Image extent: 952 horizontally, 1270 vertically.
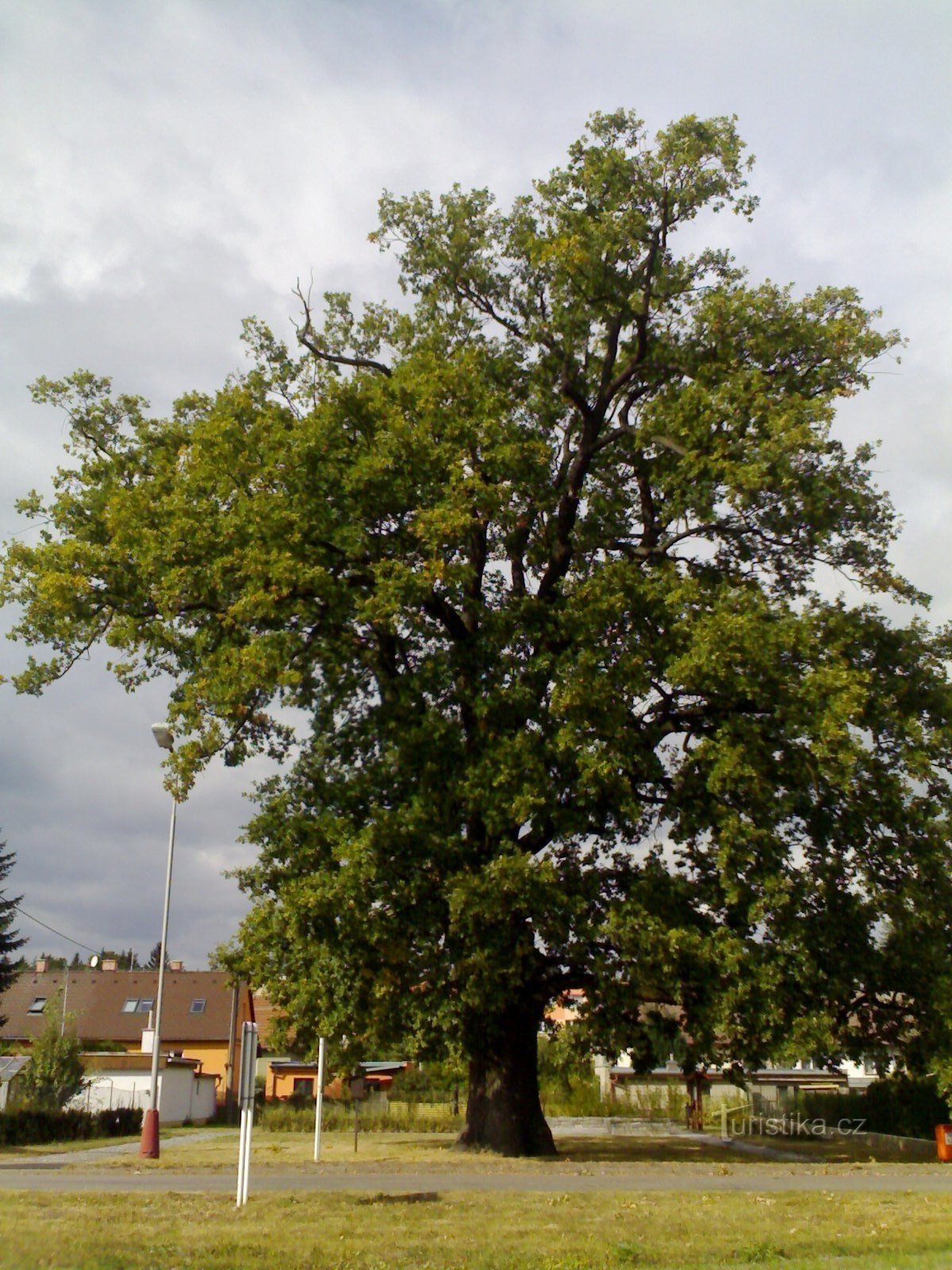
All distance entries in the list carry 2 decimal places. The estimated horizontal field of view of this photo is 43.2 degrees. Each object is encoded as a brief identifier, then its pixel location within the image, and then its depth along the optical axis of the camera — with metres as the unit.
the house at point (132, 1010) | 62.78
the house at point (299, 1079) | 52.50
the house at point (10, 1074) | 37.53
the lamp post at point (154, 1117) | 22.33
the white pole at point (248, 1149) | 12.82
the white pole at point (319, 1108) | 21.04
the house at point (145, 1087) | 46.12
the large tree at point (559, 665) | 19.94
